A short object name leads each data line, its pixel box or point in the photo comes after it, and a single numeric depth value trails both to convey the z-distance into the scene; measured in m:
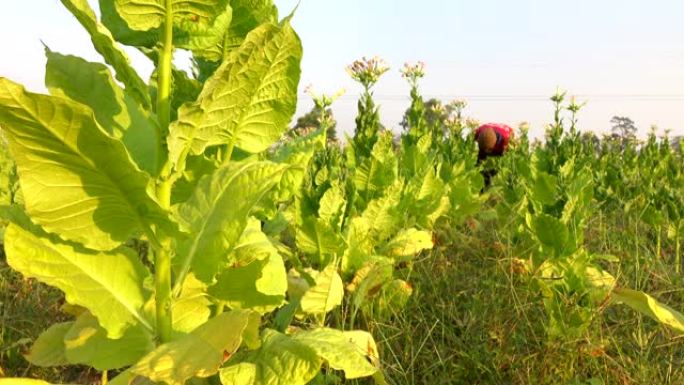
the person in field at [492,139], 7.70
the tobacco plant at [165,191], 1.34
